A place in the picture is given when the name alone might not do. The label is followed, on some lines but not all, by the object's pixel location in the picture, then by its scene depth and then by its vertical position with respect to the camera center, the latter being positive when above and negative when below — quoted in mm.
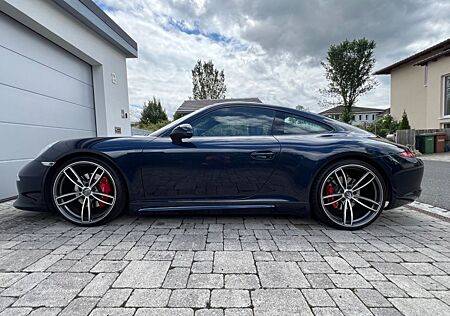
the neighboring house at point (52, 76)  3730 +1460
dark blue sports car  2385 -314
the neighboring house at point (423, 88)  12164 +3117
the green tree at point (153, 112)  37219 +5449
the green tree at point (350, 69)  28047 +8461
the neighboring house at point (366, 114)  52422 +5681
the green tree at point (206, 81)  37375 +10086
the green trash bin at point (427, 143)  11094 -258
